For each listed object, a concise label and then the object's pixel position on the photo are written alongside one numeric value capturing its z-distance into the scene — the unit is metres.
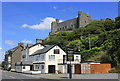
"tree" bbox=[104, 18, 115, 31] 77.38
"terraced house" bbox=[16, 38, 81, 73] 46.44
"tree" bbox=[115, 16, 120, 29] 73.97
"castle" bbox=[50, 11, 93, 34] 102.62
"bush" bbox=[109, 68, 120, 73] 36.41
